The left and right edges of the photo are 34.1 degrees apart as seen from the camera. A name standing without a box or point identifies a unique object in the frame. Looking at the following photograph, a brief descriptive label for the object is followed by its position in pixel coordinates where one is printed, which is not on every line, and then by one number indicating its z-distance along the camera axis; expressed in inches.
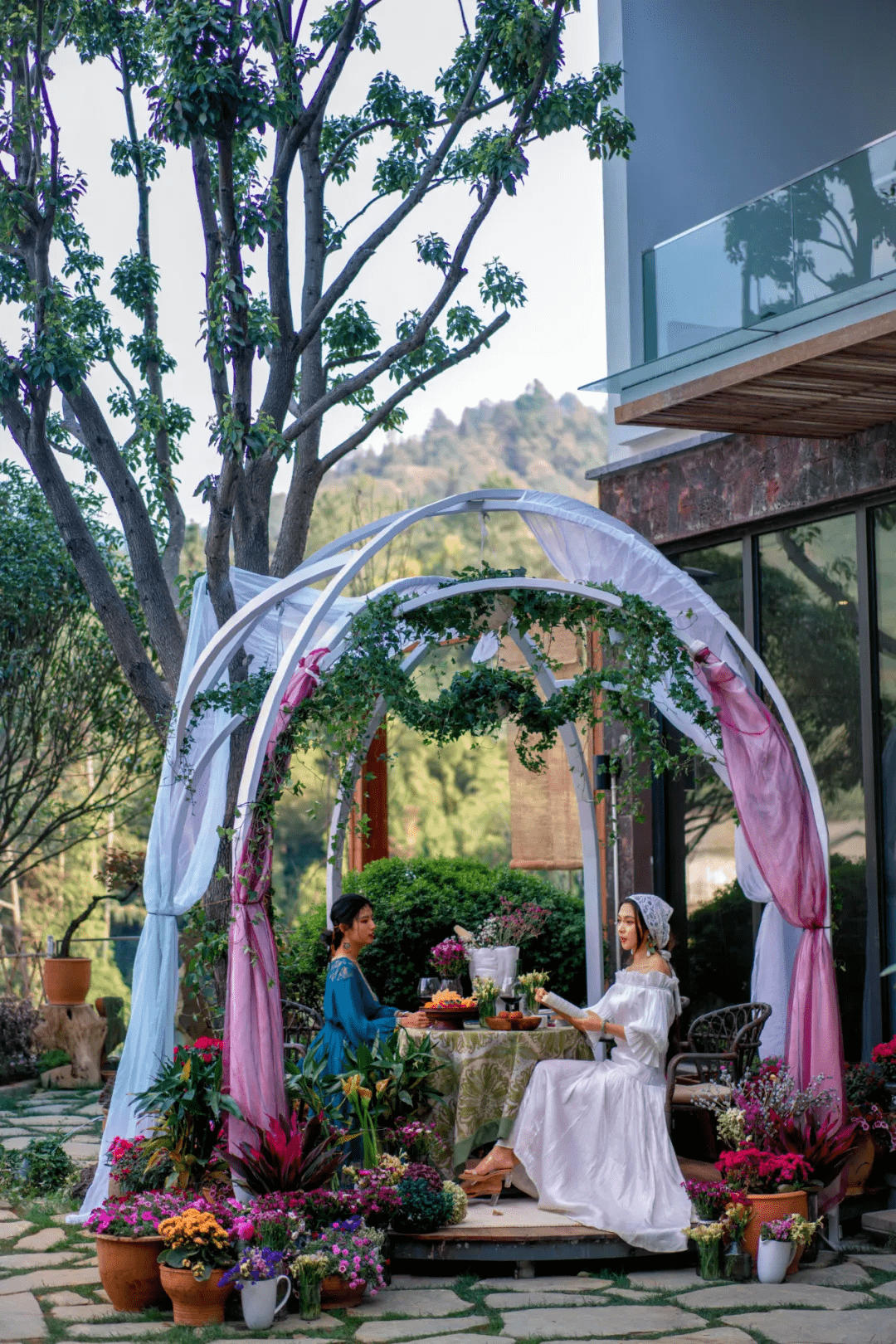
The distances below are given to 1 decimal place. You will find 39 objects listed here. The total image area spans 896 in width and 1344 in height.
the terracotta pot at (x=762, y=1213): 244.2
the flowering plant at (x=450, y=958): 326.6
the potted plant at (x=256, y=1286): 216.5
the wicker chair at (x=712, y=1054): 294.4
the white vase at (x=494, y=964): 310.8
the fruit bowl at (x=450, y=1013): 296.0
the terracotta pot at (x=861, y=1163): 285.1
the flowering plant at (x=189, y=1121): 251.6
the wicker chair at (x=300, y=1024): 327.0
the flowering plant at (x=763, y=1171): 249.1
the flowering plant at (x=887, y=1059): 300.5
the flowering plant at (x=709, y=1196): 246.2
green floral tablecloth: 275.4
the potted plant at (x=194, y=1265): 219.8
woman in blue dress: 278.7
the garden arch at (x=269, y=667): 277.1
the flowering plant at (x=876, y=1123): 286.0
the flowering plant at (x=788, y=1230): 240.2
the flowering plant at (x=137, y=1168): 254.1
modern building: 304.5
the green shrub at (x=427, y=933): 436.1
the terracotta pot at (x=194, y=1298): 219.6
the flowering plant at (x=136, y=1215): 231.6
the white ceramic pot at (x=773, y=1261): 240.1
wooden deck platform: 247.6
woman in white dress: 253.6
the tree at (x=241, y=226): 338.6
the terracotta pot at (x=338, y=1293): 227.3
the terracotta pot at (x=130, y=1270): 228.7
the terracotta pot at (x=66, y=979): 474.0
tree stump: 465.4
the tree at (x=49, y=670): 505.7
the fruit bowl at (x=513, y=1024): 288.7
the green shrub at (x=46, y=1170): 308.2
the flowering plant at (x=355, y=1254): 225.8
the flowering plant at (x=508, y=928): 333.1
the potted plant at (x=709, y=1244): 241.8
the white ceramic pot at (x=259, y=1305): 216.4
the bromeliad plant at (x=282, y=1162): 240.2
